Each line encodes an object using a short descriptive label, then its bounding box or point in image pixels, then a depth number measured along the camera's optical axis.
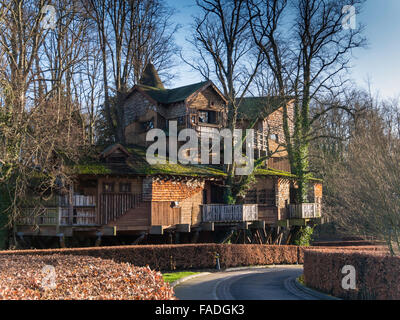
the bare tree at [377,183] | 17.36
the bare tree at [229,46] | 33.97
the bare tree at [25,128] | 23.31
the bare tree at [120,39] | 40.78
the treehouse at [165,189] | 27.14
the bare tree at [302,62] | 36.44
